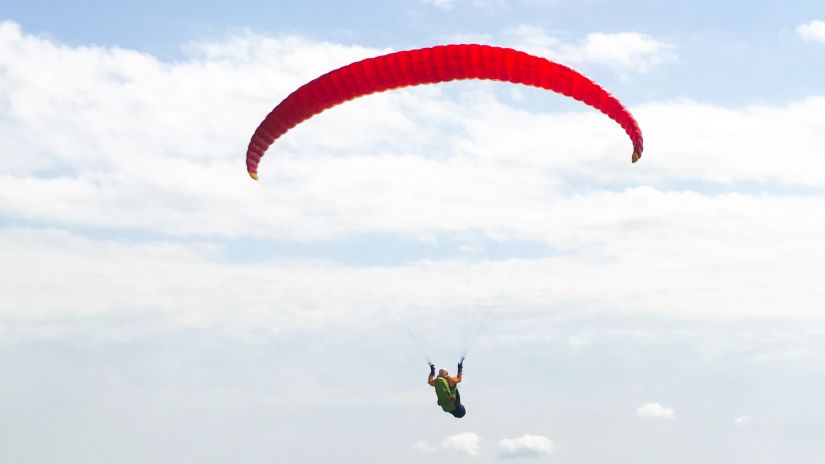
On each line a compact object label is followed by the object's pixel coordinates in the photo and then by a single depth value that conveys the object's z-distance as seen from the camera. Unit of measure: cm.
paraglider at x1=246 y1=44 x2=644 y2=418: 3894
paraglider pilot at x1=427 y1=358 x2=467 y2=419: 4072
